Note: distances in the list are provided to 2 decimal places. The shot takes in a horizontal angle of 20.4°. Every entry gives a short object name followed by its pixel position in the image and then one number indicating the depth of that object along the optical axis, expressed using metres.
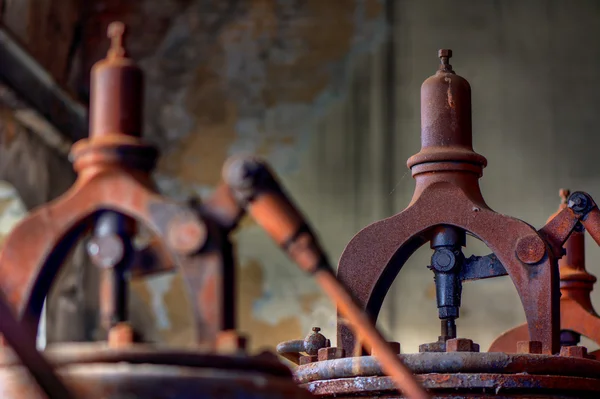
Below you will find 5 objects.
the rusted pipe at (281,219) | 1.22
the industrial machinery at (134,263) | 1.18
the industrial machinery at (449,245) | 1.87
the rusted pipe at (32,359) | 1.09
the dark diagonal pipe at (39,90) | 4.84
